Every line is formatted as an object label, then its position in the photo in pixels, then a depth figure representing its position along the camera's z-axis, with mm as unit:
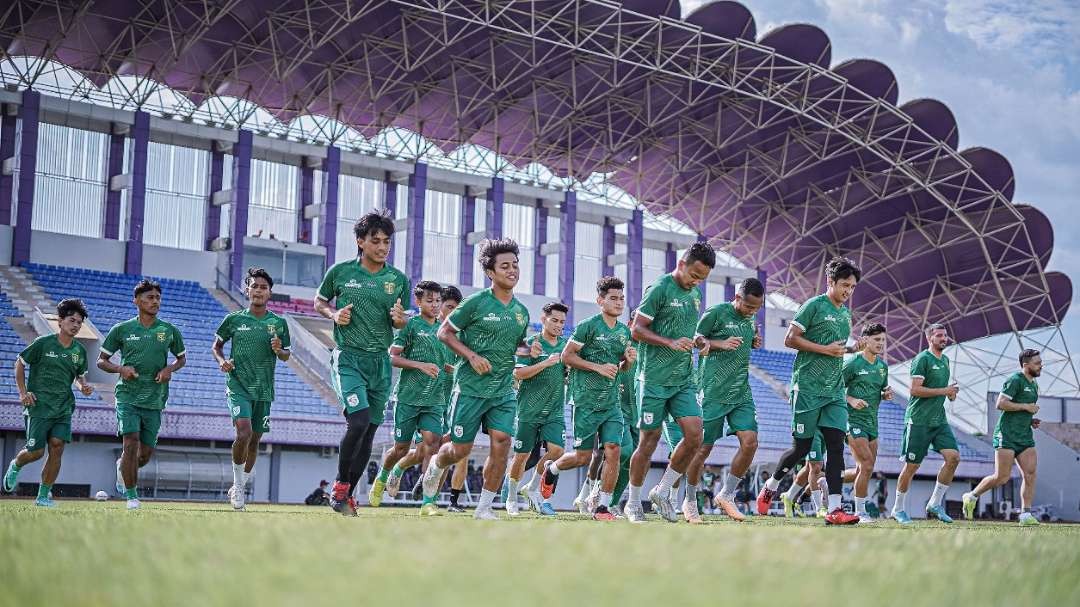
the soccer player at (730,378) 12156
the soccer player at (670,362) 11117
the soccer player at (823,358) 11828
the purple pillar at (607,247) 48375
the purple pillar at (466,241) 44344
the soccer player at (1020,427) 16109
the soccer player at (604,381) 12844
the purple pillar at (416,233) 42156
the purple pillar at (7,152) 35062
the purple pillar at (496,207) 43550
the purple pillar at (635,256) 46719
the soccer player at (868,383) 14328
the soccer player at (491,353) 10234
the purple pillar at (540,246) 46562
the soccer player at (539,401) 12805
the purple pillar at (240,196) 38312
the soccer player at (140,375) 12906
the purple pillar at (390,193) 43594
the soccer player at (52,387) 13930
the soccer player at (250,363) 12812
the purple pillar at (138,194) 36938
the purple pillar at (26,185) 34875
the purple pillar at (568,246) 44844
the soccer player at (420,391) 14188
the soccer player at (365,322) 10461
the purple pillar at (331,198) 40562
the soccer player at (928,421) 15742
